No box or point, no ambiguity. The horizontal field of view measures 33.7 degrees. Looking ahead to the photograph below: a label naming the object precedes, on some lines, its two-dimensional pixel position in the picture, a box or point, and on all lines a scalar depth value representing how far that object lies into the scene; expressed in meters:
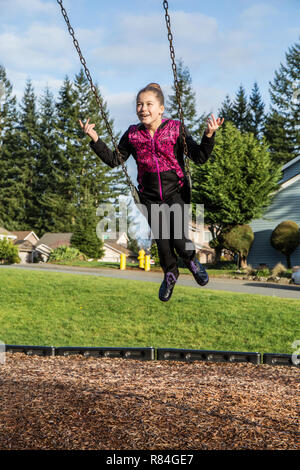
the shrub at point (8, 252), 35.75
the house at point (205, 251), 41.60
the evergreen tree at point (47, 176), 52.94
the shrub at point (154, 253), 28.75
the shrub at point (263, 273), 23.23
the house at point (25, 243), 49.34
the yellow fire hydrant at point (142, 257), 26.67
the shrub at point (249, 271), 24.18
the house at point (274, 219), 27.83
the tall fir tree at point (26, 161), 54.53
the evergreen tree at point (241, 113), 51.62
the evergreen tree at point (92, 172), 50.91
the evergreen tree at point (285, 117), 45.88
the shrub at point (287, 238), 26.41
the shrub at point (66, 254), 34.00
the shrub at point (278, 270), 23.34
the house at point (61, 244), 45.53
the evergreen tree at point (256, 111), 51.34
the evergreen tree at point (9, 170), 53.88
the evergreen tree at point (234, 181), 24.89
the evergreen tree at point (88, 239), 36.25
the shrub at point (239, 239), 26.47
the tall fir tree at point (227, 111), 52.38
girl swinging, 4.18
